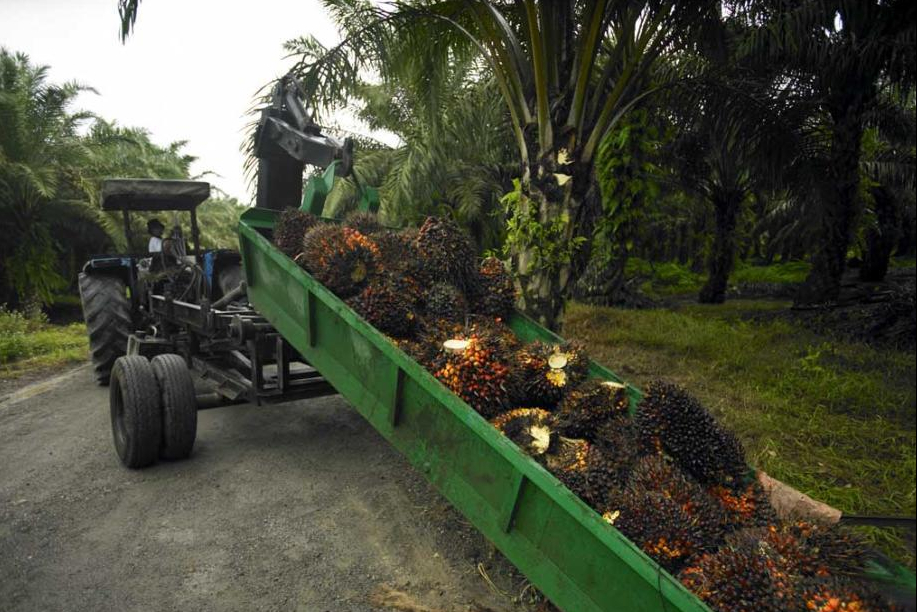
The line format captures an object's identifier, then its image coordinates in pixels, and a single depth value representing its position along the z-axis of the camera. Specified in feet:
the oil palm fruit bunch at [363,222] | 13.07
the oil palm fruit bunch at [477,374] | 8.77
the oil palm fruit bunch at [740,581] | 5.77
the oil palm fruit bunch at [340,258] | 10.94
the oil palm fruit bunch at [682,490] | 7.00
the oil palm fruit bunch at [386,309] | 10.21
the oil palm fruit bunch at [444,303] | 10.73
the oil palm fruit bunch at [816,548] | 6.36
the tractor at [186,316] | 13.42
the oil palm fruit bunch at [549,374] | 9.54
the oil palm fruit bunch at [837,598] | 5.61
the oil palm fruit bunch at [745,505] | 7.43
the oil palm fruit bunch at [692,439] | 8.24
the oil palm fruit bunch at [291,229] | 12.31
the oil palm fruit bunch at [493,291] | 11.99
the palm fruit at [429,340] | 9.43
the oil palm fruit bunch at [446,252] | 11.51
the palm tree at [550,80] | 17.46
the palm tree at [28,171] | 43.34
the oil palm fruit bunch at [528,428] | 7.95
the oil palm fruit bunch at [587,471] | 7.33
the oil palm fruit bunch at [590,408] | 8.82
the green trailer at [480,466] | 6.32
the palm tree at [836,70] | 19.56
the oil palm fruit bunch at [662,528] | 6.61
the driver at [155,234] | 19.27
